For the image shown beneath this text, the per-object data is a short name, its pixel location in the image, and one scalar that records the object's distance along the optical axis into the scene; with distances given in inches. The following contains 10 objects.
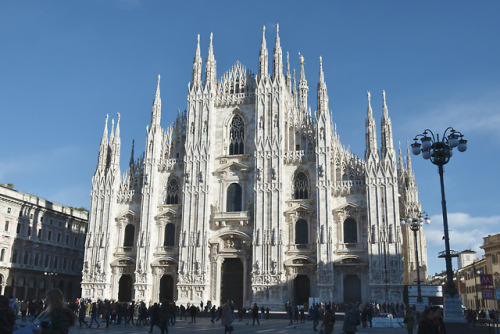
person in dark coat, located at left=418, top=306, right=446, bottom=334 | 345.4
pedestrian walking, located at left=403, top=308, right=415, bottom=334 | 665.0
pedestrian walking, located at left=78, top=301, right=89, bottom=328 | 992.7
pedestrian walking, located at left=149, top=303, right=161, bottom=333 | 775.1
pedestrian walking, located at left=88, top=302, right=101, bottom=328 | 1012.1
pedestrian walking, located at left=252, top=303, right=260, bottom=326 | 1093.9
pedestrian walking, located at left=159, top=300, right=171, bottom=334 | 657.0
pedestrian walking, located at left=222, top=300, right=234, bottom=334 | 723.4
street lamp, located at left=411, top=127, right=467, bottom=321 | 663.1
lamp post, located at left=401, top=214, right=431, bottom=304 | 1046.9
